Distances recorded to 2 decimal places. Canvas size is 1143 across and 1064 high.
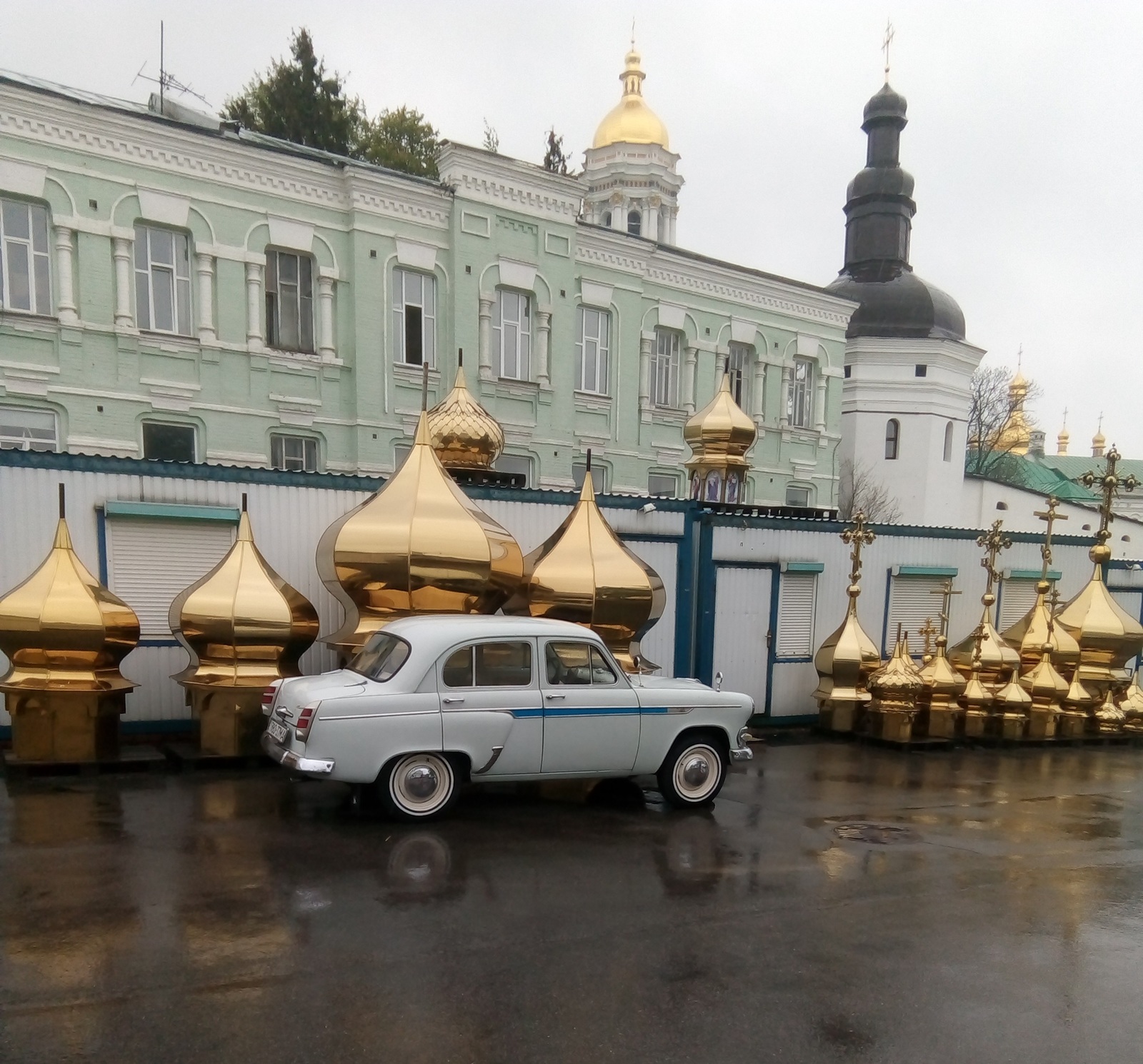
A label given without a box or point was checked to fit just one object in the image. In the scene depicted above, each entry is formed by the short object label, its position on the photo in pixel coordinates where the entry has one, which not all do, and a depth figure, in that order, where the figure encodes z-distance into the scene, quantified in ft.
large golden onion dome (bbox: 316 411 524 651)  27.86
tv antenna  70.03
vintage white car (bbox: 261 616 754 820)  20.99
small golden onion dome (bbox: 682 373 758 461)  45.93
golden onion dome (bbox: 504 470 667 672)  30.40
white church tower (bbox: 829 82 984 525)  105.29
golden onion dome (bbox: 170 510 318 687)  26.20
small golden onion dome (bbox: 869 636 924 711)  36.17
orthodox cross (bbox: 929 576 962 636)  39.65
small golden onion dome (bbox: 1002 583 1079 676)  40.68
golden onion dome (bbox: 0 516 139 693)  24.27
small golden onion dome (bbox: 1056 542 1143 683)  41.32
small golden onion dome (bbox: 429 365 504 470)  37.63
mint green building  50.14
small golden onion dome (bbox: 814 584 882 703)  37.42
